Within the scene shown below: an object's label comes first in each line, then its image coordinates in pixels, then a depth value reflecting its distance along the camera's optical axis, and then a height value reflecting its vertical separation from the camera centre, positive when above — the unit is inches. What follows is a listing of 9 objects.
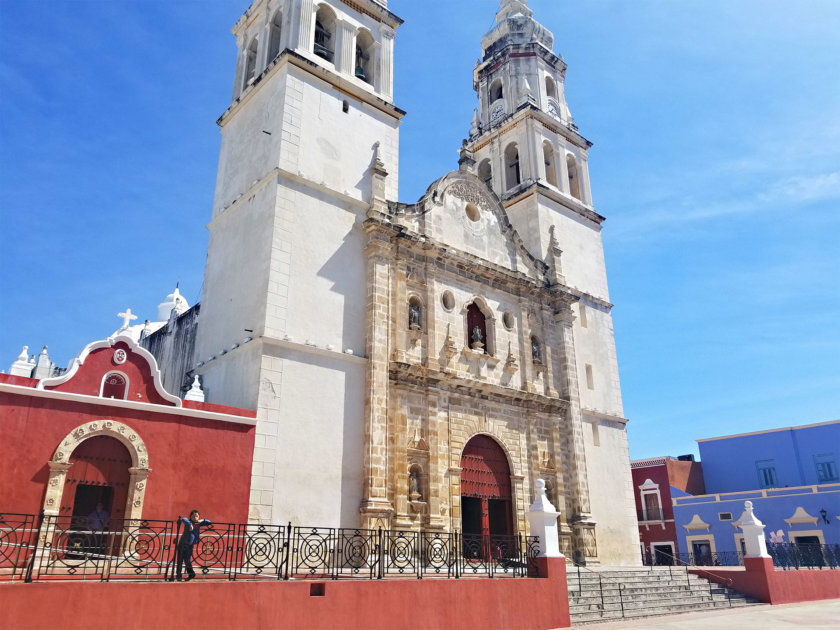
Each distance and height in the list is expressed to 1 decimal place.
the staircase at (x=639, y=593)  549.6 -31.2
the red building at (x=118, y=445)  435.2 +80.1
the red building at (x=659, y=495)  1358.3 +125.0
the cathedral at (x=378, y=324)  589.0 +240.7
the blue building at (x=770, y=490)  1217.4 +121.3
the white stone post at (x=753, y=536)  721.0 +21.7
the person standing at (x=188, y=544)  362.6 +9.4
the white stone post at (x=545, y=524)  518.9 +26.3
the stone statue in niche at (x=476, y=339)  737.6 +234.7
